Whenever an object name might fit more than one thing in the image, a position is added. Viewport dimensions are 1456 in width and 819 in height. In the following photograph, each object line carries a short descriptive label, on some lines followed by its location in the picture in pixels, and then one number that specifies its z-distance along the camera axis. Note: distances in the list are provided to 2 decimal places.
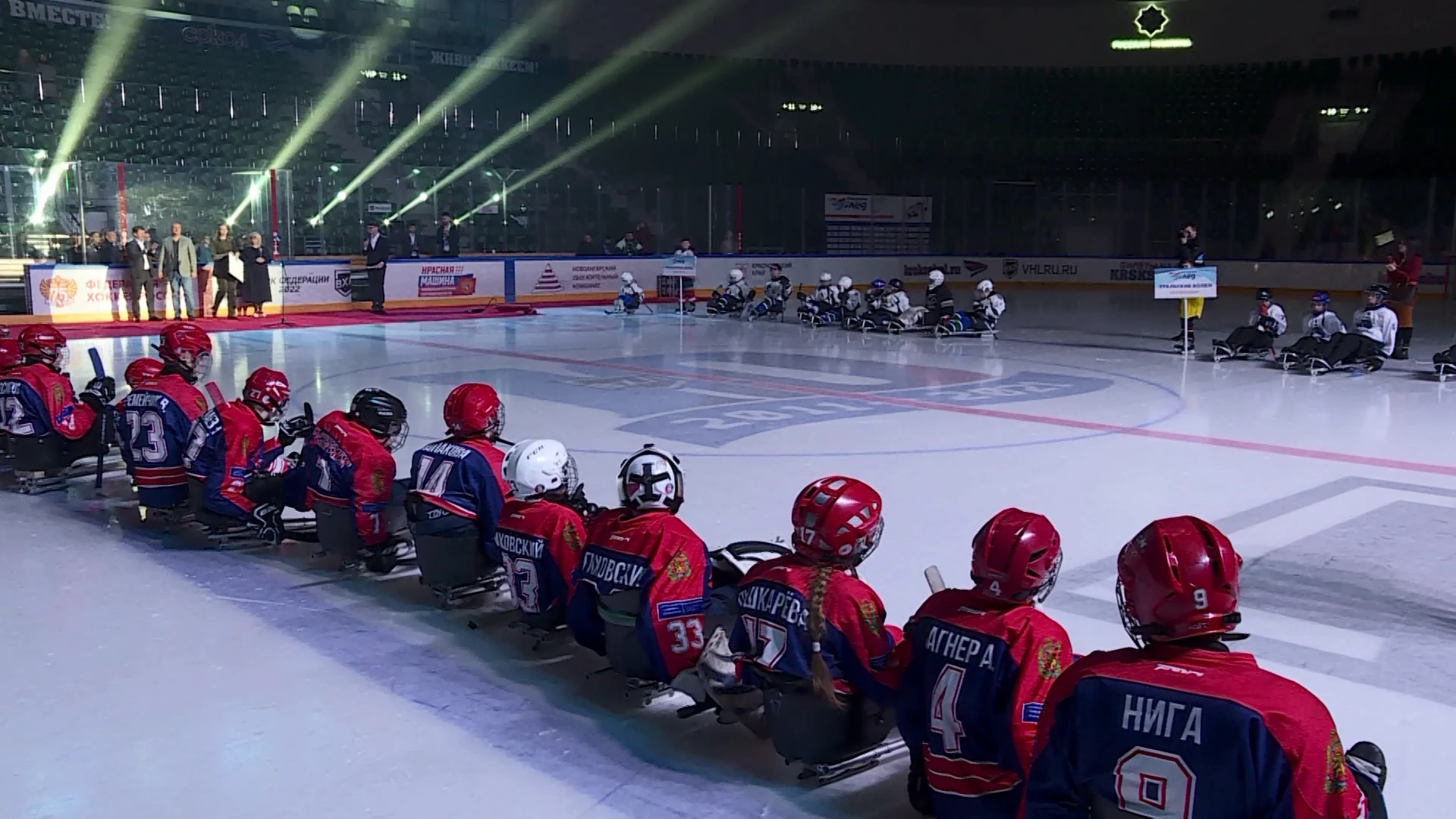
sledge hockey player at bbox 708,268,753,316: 23.28
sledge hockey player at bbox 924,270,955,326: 19.39
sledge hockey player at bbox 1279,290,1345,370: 14.88
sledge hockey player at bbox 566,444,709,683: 4.15
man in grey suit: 20.78
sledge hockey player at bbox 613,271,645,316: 23.78
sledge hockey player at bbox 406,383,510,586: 5.18
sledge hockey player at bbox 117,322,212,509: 6.75
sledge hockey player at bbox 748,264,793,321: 22.66
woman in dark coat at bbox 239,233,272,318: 21.58
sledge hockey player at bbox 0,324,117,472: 7.69
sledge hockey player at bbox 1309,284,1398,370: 14.60
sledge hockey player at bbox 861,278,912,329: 20.11
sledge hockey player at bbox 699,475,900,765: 3.50
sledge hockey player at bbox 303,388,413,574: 5.80
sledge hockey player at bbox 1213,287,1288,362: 15.94
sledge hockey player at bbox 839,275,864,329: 20.84
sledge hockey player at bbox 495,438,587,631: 4.68
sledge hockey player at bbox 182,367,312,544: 6.42
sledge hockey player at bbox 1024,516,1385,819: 2.22
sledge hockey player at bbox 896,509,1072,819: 3.02
